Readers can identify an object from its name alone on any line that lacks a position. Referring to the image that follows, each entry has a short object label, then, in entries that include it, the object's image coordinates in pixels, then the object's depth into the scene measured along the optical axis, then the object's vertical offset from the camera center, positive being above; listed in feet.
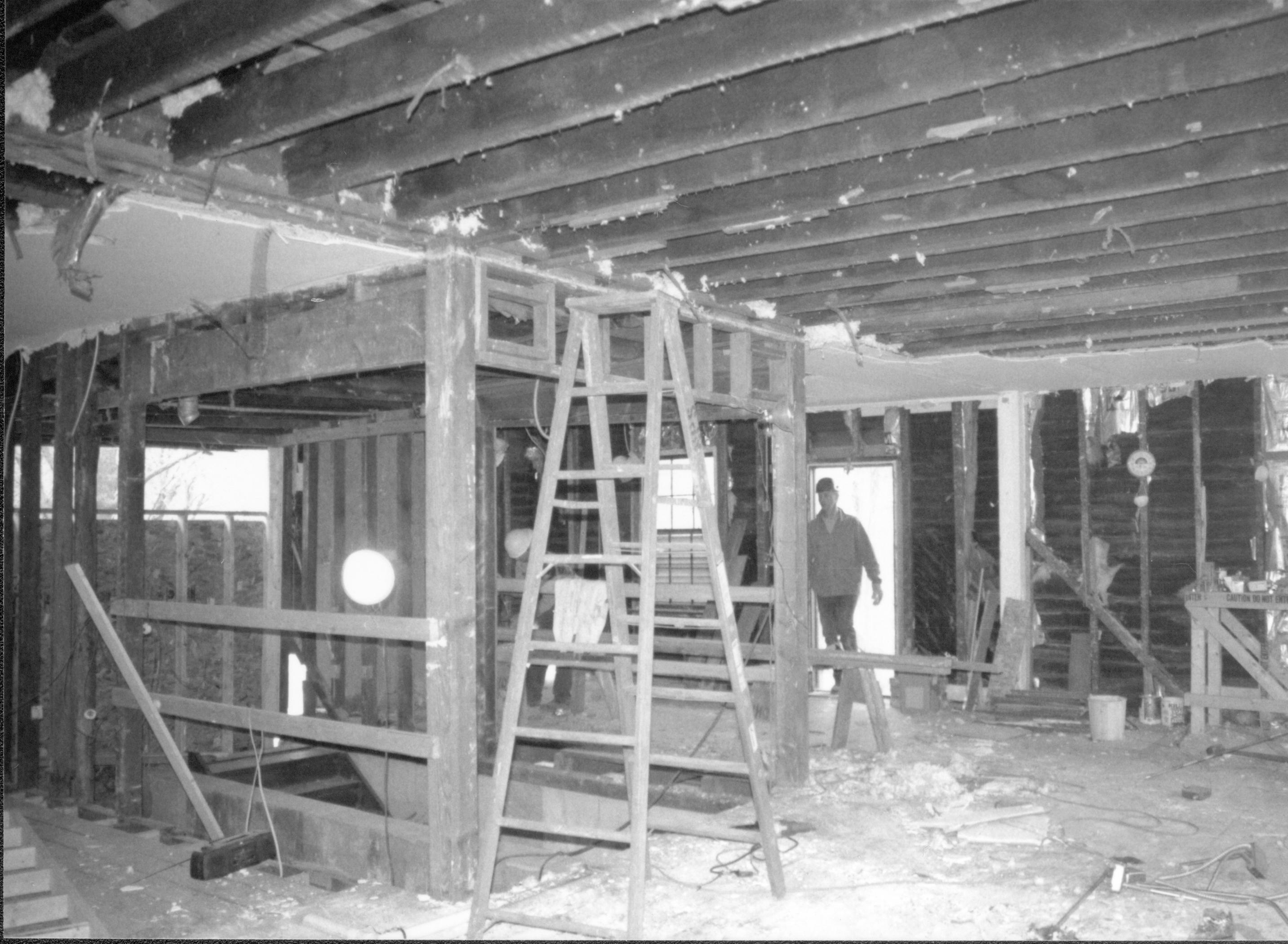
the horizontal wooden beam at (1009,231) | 12.18 +3.51
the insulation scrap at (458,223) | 13.35 +3.66
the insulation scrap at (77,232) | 11.53 +3.24
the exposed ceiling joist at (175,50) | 8.41 +3.99
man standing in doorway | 29.09 -1.66
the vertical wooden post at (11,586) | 21.63 -1.38
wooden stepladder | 11.39 -0.92
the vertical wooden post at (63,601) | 20.15 -1.60
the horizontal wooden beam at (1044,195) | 11.10 +3.58
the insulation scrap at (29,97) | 10.29 +4.13
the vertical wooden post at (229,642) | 29.81 -3.60
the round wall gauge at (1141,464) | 26.63 +0.90
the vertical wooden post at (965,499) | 29.37 +0.10
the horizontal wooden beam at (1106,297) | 15.76 +3.29
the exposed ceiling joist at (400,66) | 8.39 +3.92
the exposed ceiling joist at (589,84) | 8.46 +3.88
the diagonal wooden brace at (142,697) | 16.05 -2.79
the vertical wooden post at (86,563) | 19.79 -0.87
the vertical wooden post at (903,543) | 30.40 -1.14
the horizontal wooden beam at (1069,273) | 14.29 +3.42
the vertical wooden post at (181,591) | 28.30 -2.04
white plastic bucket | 23.44 -4.86
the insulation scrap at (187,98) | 10.63 +4.28
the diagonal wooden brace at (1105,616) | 26.48 -2.99
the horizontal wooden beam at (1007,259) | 13.33 +3.48
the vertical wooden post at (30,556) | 21.02 -0.75
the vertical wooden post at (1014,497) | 28.19 +0.10
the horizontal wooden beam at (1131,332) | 18.37 +3.16
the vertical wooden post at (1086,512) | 27.55 -0.32
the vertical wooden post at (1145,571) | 26.94 -1.84
